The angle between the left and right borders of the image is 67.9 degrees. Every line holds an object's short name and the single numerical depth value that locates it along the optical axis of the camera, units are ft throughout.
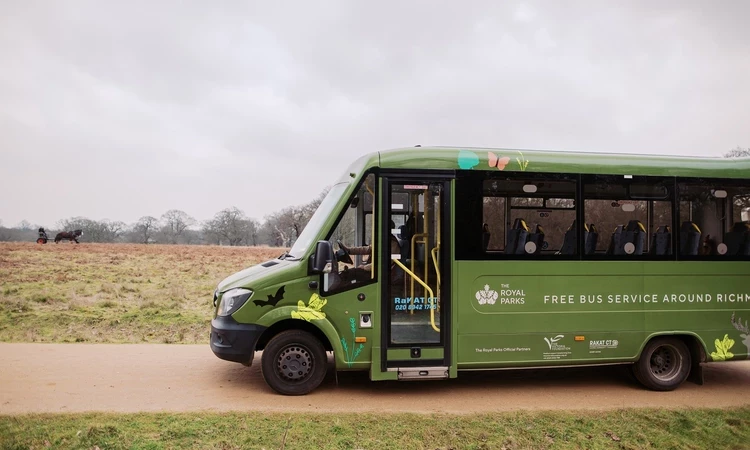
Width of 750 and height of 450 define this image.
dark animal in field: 138.51
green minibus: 23.99
